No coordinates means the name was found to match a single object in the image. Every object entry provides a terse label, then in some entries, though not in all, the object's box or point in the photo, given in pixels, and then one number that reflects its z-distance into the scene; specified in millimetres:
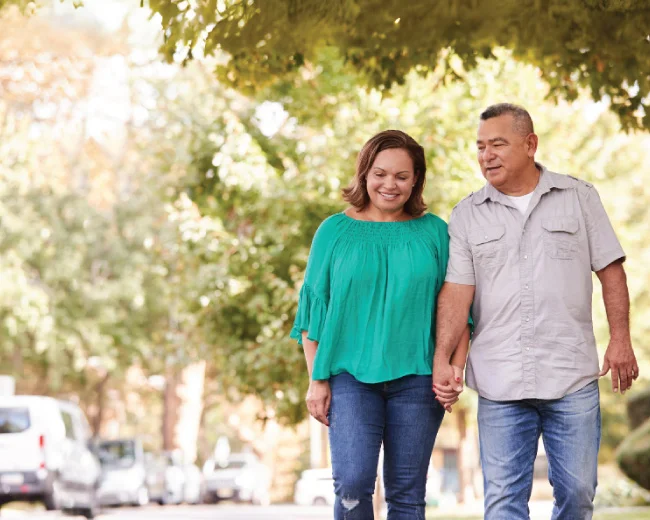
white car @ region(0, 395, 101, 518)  18656
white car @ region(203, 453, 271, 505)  33406
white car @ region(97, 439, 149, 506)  26953
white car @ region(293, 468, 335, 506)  36938
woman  4914
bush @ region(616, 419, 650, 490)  15531
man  4938
